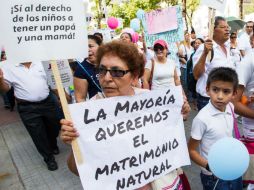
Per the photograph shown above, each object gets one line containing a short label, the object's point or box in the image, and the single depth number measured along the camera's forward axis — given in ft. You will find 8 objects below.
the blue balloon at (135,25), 29.17
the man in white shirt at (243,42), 24.10
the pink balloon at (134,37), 20.45
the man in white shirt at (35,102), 13.55
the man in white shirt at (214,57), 12.08
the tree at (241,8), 55.95
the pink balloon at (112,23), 28.81
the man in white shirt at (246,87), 8.02
